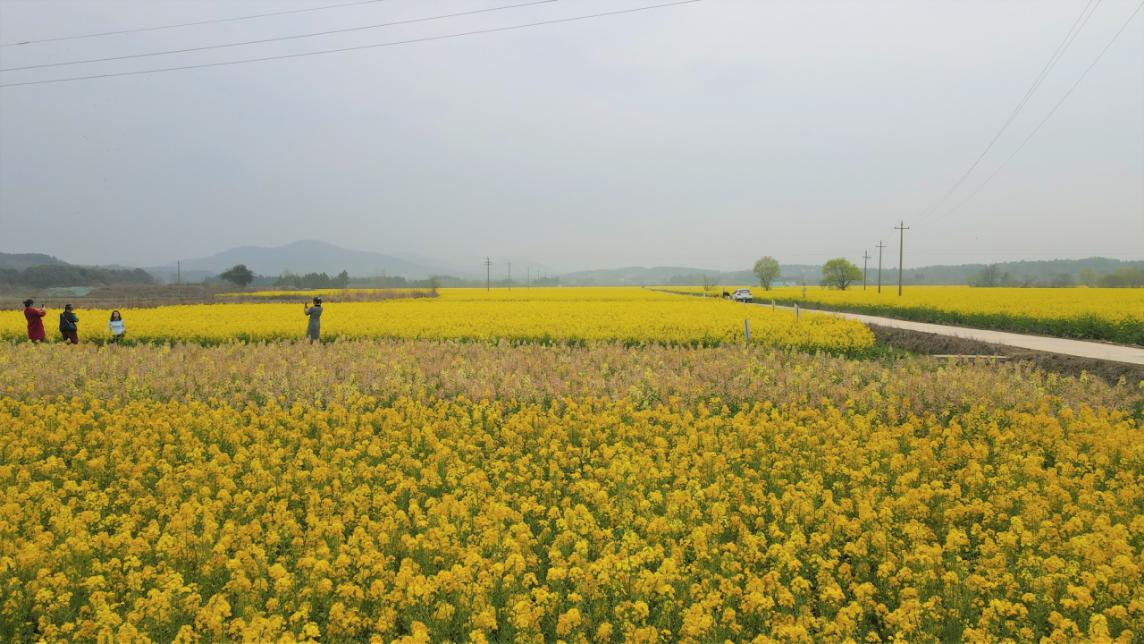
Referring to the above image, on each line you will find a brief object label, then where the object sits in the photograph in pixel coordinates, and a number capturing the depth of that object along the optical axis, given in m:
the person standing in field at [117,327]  22.69
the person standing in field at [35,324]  21.28
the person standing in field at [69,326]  21.33
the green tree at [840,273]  130.00
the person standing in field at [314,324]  21.17
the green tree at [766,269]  150.25
